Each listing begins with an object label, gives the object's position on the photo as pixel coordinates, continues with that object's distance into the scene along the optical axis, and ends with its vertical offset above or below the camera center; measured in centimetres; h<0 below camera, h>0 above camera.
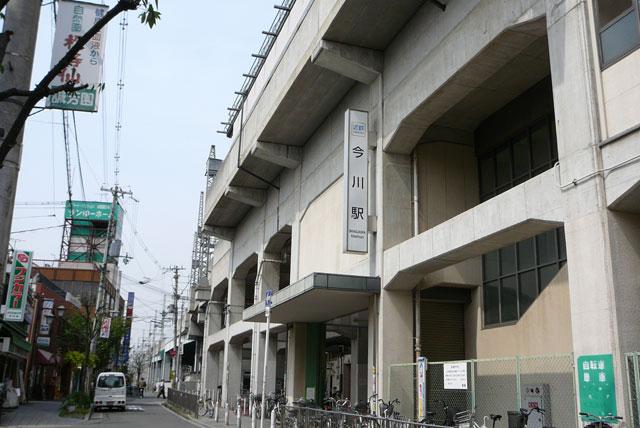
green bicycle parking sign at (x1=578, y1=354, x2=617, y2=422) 924 -31
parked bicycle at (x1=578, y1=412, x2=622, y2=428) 903 -82
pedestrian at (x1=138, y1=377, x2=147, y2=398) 6612 -358
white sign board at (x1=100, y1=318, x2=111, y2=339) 4238 +183
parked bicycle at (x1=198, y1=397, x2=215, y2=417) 3076 -249
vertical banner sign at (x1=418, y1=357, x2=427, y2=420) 1488 -67
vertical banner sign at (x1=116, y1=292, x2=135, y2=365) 8258 +213
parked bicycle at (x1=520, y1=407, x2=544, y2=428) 1168 -98
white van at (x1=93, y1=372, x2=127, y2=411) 3419 -193
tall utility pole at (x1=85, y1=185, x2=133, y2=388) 4066 +752
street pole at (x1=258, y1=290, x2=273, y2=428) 1632 +151
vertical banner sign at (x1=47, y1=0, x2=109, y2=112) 773 +428
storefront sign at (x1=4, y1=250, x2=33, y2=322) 2867 +319
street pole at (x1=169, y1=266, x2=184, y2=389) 6461 +645
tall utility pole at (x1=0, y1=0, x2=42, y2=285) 409 +195
